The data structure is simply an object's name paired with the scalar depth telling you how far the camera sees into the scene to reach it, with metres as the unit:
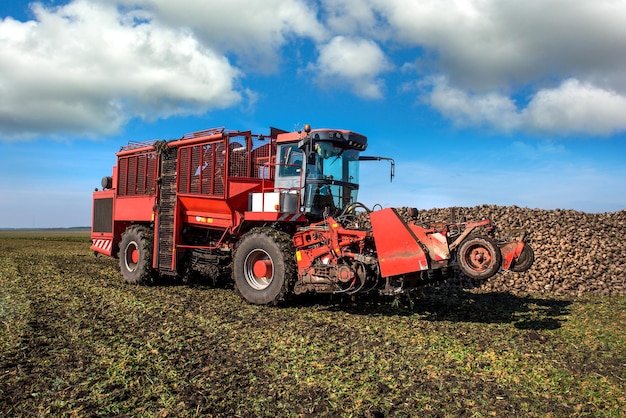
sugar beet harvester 6.86
